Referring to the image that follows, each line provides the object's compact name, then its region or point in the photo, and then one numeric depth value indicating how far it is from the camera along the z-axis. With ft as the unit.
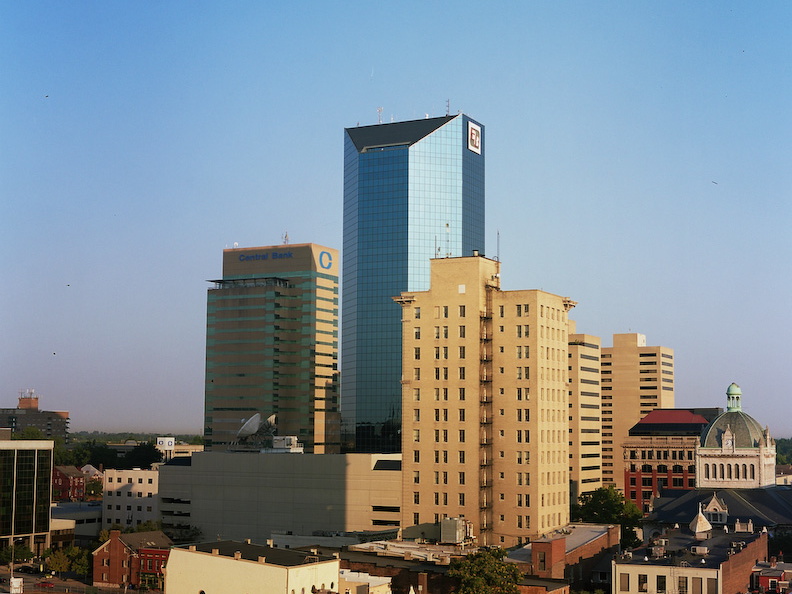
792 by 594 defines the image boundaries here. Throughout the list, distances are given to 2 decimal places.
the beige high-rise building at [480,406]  547.08
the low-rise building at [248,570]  334.44
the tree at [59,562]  613.11
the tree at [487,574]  380.99
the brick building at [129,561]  573.33
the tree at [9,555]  649.61
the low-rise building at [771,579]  440.04
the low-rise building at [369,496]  634.43
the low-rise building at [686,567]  387.96
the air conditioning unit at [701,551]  418.72
